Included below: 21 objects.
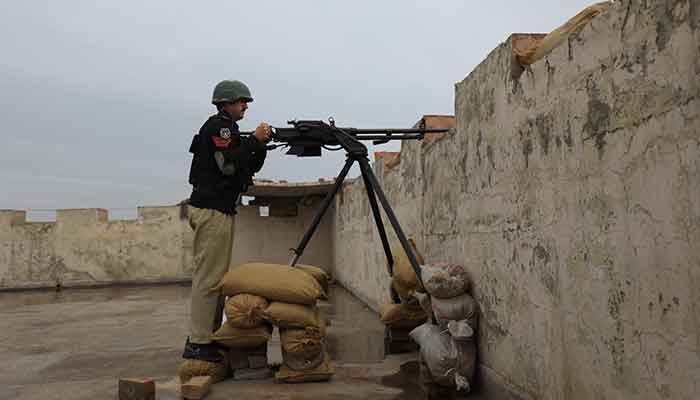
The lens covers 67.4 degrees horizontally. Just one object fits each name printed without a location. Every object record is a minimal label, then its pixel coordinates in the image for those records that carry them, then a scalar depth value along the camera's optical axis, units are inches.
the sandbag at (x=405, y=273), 145.0
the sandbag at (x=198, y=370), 128.6
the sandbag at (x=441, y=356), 112.0
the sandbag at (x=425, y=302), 131.9
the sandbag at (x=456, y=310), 118.6
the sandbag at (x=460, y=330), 114.6
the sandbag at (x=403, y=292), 148.6
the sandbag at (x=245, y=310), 125.5
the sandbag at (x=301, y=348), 129.4
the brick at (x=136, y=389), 115.2
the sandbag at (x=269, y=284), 128.8
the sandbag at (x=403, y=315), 155.8
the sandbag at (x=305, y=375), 130.6
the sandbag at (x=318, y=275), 150.6
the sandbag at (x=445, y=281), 118.3
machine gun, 142.6
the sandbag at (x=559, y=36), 83.7
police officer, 132.7
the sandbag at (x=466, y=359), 116.3
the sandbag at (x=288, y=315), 126.5
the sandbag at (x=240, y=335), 130.0
